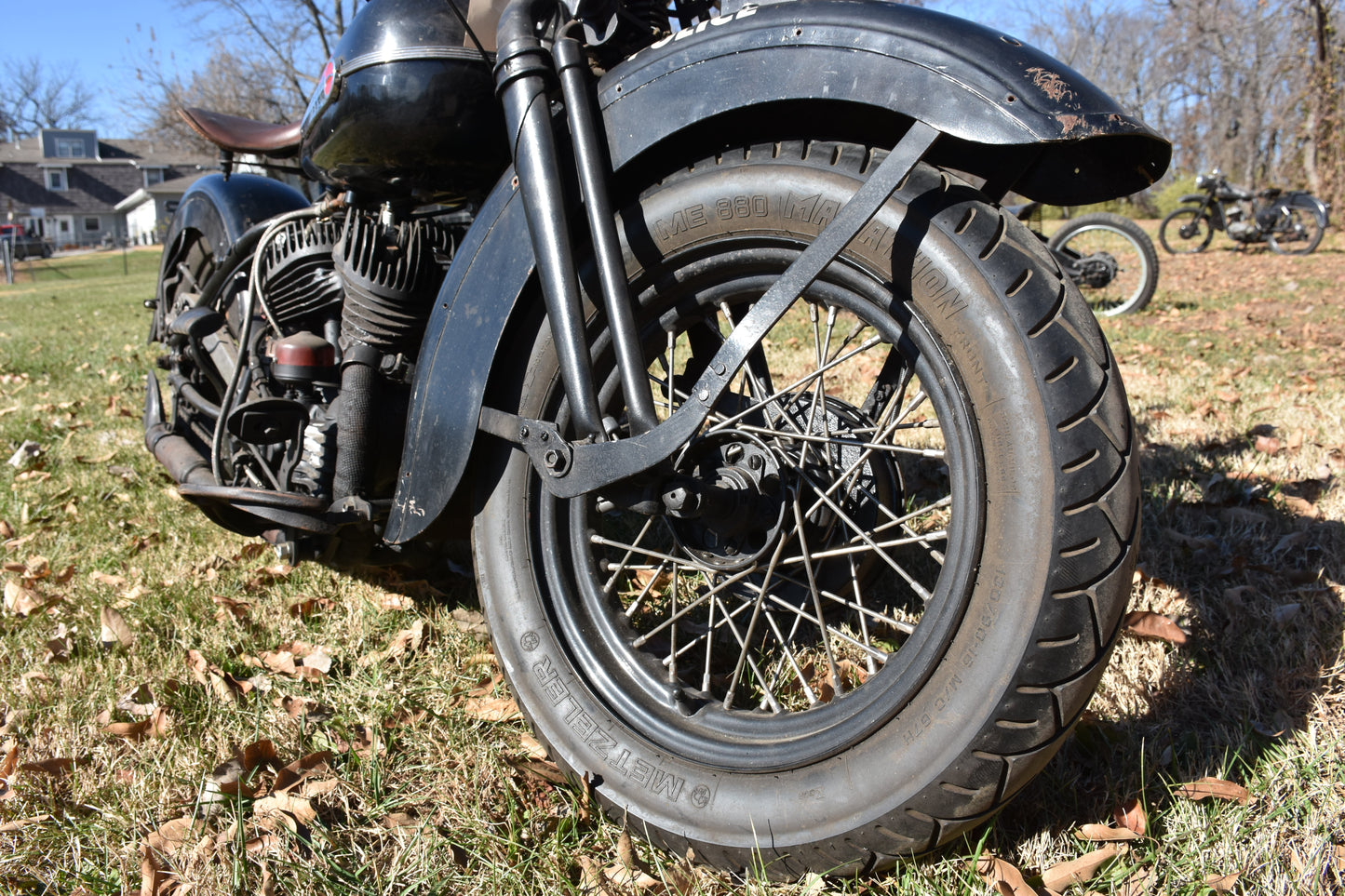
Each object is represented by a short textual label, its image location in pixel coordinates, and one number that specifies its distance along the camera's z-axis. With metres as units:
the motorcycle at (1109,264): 7.29
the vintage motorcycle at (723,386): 1.24
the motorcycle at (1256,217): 13.00
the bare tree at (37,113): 58.66
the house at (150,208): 55.62
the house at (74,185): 59.69
